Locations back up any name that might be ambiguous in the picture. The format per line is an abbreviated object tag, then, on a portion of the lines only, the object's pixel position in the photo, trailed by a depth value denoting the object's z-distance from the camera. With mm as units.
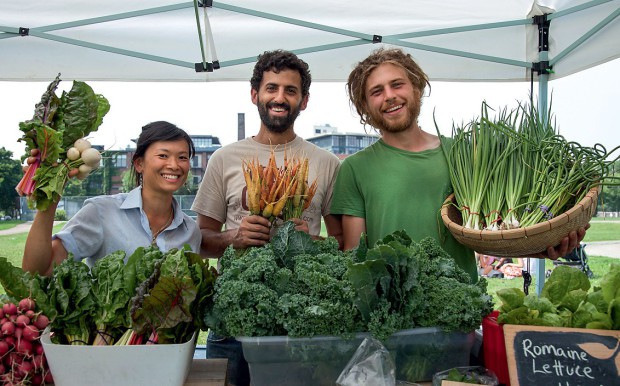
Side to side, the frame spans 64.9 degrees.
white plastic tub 1294
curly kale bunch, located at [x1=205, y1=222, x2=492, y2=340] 1273
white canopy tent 3229
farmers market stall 1303
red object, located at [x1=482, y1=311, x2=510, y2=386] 1388
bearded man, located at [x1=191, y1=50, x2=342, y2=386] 2236
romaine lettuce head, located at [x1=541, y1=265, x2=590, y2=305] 1535
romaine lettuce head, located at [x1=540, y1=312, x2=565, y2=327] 1335
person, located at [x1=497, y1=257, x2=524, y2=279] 8748
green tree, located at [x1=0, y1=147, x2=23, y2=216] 6773
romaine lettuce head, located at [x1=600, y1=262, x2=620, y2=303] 1365
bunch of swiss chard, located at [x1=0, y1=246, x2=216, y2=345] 1376
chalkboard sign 1233
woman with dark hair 1821
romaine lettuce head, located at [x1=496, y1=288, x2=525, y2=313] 1424
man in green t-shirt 2025
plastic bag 1266
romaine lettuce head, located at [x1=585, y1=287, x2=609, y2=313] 1353
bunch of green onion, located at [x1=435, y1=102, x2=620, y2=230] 1674
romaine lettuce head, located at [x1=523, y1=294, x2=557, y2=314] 1418
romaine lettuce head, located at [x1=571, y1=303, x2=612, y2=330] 1279
